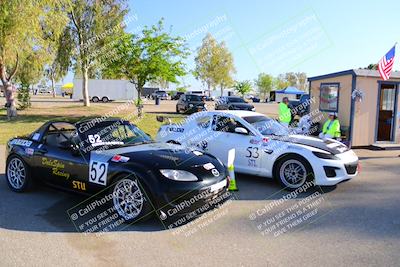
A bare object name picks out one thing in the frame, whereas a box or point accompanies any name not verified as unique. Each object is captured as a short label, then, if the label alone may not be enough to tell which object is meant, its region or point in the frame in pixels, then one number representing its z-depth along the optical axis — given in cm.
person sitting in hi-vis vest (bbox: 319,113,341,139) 1062
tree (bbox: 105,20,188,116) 1802
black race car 478
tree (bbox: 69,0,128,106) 2688
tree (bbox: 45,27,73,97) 2684
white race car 653
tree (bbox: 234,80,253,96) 7988
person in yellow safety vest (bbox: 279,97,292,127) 1259
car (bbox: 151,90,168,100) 6303
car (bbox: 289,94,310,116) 2130
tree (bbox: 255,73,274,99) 8769
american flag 1148
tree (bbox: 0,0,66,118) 1591
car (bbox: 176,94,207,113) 2680
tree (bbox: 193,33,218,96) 5766
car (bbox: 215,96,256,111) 2636
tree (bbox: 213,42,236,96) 5925
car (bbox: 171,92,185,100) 6230
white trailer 4453
